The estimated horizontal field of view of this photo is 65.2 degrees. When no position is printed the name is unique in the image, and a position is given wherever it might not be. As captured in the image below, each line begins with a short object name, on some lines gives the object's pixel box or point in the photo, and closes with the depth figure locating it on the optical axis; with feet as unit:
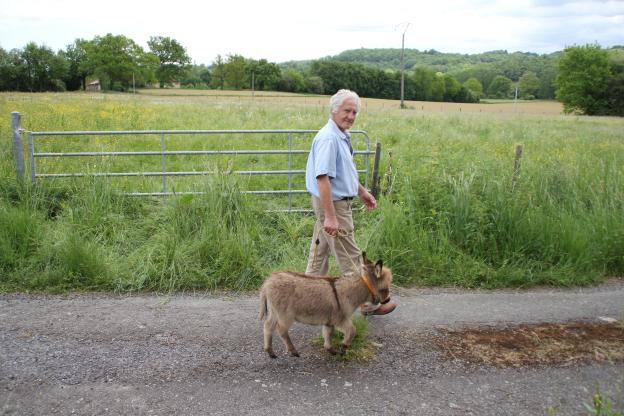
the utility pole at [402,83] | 162.77
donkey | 12.90
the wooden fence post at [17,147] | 23.77
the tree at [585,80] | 214.48
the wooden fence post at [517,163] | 23.47
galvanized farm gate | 23.75
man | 13.55
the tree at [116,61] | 242.99
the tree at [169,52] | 331.16
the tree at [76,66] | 219.41
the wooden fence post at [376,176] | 26.02
